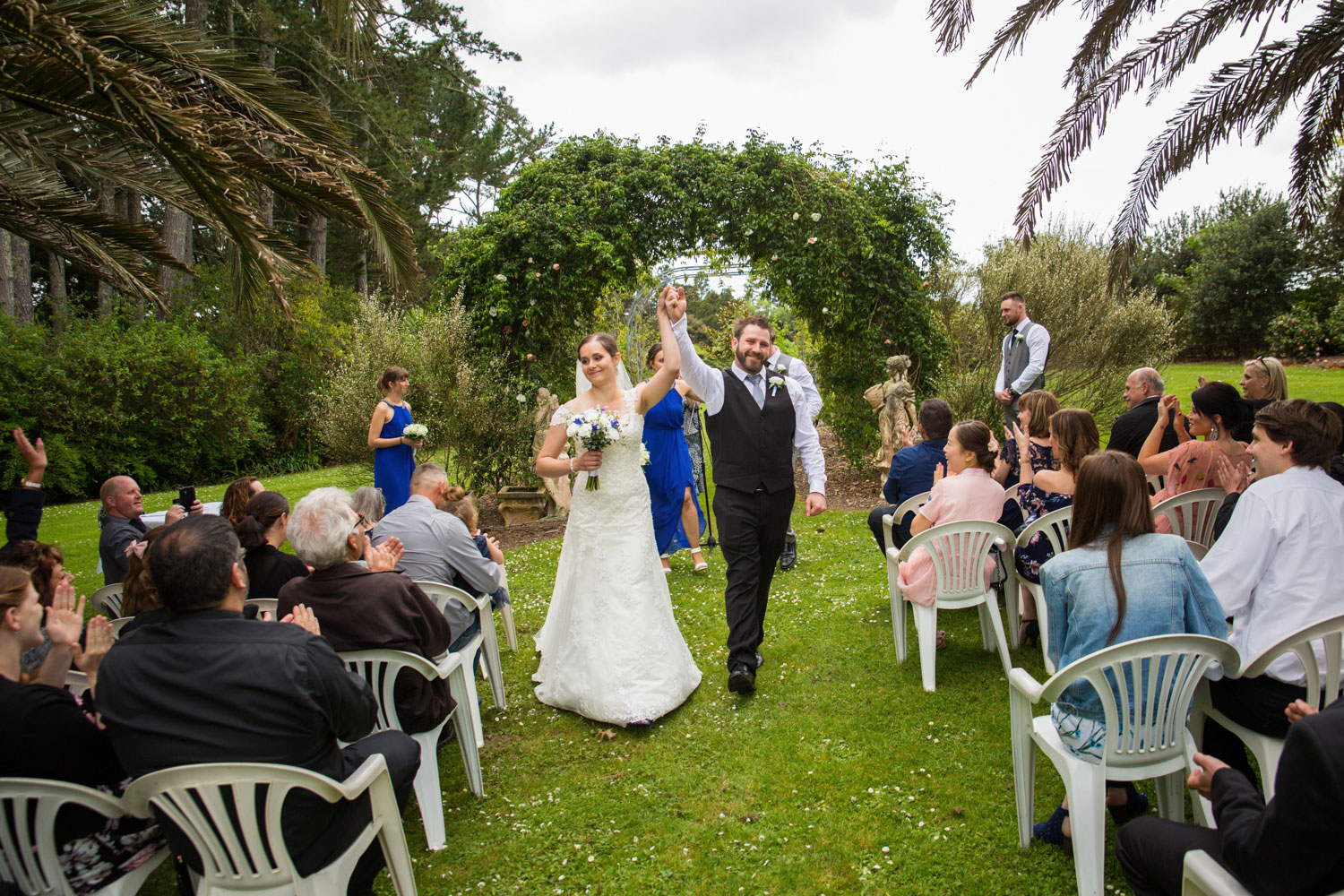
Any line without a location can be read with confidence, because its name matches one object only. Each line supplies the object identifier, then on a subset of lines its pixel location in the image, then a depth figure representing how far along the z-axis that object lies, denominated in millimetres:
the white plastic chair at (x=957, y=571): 4254
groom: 4312
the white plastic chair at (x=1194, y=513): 4156
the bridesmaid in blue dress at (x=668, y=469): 6816
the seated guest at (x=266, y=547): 3760
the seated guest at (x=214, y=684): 2125
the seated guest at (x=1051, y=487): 3822
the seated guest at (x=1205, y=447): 4098
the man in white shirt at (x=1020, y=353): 7453
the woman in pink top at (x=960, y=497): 4395
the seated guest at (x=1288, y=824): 1452
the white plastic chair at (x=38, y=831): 2141
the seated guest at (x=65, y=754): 2205
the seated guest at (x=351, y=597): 2945
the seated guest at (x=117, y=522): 4746
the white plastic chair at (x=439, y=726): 2986
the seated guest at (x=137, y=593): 3000
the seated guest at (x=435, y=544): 3998
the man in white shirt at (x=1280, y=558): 2533
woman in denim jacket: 2566
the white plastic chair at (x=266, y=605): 3408
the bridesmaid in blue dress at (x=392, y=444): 7465
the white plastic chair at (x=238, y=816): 2082
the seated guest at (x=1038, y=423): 4543
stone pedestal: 10375
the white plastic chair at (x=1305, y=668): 2396
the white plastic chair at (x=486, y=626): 3807
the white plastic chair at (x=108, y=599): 4391
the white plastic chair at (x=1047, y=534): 3977
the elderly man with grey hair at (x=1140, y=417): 5168
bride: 4289
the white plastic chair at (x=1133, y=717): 2420
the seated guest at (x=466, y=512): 4449
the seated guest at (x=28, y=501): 4613
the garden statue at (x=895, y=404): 9742
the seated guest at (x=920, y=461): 5172
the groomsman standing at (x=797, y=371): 4582
